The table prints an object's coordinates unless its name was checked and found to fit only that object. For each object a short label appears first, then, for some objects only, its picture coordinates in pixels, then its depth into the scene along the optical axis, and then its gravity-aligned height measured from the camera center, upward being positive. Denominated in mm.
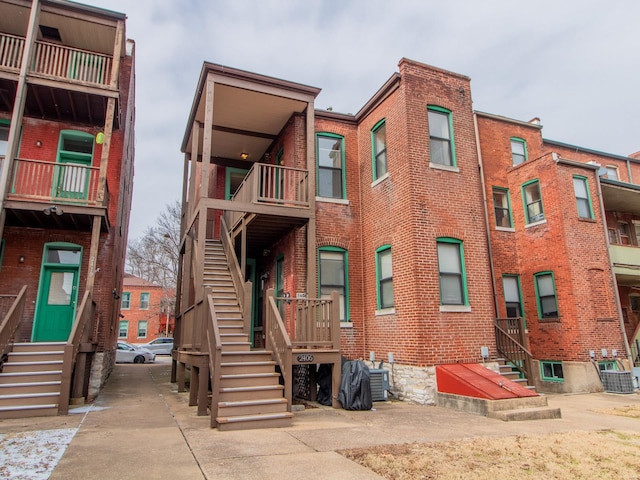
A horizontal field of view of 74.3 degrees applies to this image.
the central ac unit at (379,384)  9742 -1116
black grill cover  8531 -1056
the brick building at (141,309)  39312 +2618
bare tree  31594 +7244
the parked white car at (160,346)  30045 -597
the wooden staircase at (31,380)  7699 -798
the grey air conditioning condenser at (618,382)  11438 -1318
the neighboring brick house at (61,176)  10133 +4105
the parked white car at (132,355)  25594 -1015
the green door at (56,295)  11023 +1135
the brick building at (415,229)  10227 +2963
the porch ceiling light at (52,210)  9797 +2915
